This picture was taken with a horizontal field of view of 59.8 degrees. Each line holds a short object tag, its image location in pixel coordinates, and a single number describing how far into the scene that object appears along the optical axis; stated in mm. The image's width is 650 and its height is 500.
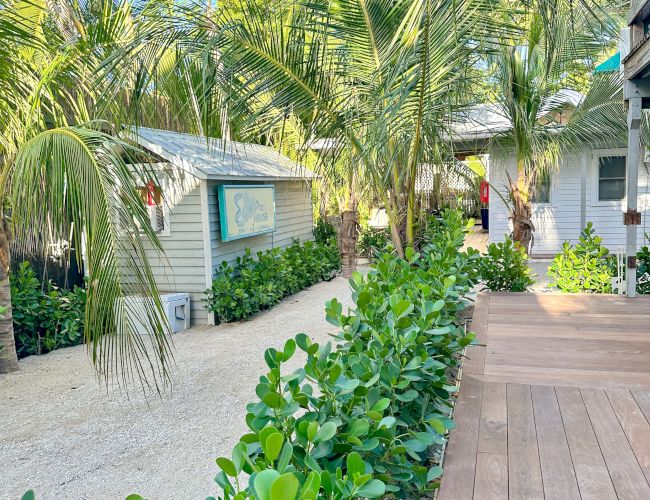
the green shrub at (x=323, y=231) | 12615
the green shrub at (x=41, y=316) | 6316
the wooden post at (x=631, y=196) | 5254
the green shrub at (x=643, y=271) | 5891
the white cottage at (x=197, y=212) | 7457
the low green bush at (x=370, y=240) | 12288
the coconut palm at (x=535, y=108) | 6961
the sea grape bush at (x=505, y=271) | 6082
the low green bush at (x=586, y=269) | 5840
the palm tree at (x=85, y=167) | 3129
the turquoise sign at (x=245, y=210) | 7809
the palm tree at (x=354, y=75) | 3748
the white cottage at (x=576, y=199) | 10688
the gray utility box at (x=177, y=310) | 7234
